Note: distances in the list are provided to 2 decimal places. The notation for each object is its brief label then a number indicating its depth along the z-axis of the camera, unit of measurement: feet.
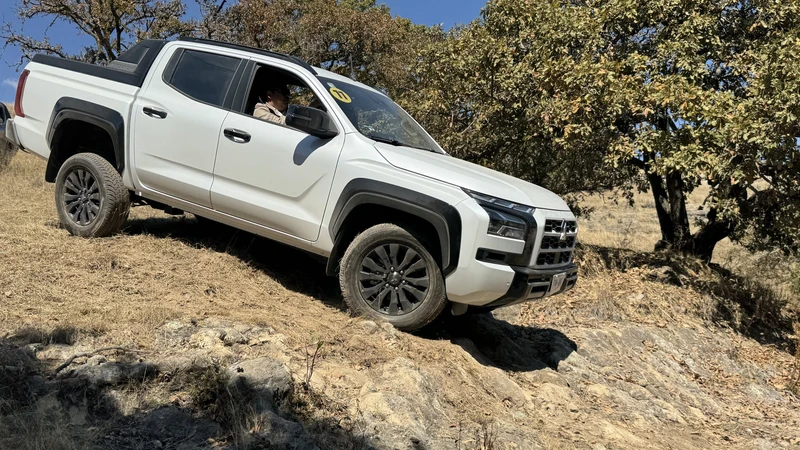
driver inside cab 18.47
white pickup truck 15.11
